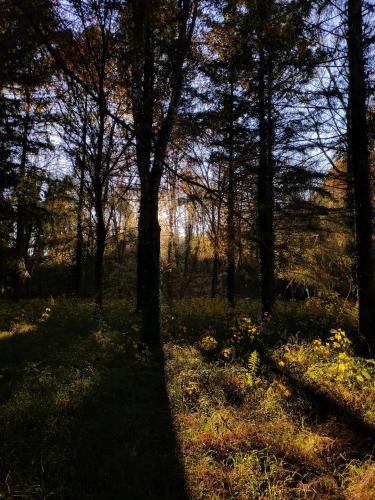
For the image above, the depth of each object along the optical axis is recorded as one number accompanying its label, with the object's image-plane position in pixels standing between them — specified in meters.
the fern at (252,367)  5.88
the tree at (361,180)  7.30
